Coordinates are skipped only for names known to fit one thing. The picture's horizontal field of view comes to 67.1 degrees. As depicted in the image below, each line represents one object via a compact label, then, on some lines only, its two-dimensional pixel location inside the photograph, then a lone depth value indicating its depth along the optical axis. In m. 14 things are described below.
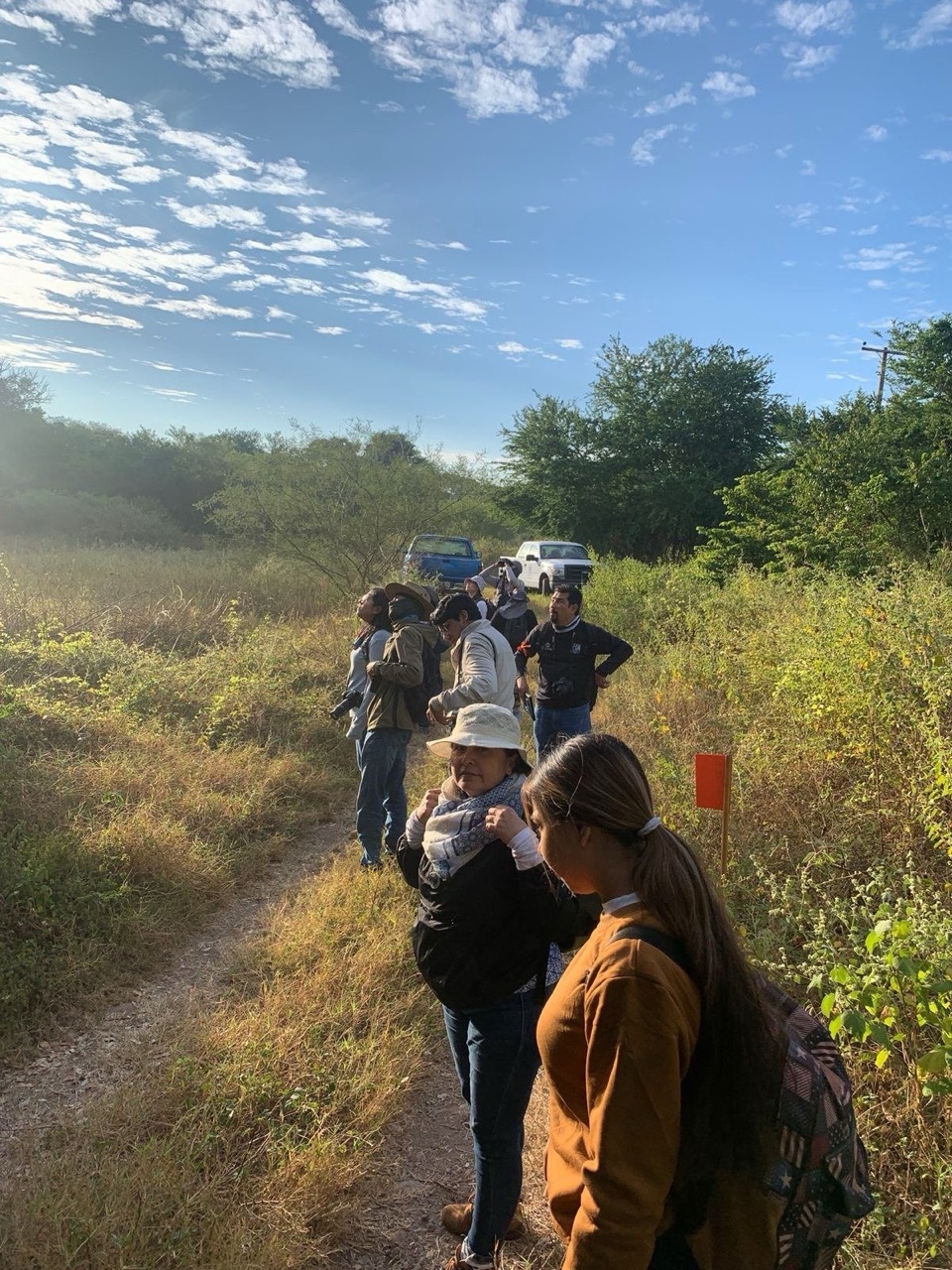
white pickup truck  20.17
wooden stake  3.63
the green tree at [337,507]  14.56
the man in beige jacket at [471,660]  4.21
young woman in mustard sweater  1.12
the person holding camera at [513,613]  7.55
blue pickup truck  15.16
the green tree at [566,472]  26.61
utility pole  17.24
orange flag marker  3.60
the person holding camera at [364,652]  5.11
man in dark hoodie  5.27
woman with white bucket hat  2.03
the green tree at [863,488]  10.73
